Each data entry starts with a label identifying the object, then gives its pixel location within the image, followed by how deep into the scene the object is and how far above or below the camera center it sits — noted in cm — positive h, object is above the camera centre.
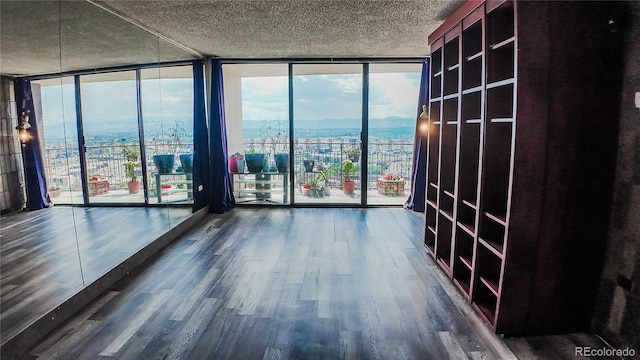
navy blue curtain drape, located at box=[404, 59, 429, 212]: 558 -26
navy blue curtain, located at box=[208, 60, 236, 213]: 560 +0
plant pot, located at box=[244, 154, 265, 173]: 608 -25
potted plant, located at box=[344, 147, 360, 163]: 611 -12
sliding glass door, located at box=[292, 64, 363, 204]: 595 +26
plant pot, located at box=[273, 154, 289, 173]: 605 -26
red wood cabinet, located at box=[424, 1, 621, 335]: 203 -10
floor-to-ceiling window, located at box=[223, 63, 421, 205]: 593 +40
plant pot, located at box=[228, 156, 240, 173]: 614 -29
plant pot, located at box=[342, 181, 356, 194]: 638 -75
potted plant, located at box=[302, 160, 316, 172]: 632 -31
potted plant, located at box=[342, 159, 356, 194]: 630 -57
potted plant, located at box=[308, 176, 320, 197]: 641 -71
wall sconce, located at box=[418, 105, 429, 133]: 432 +39
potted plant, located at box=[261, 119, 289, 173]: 605 +12
